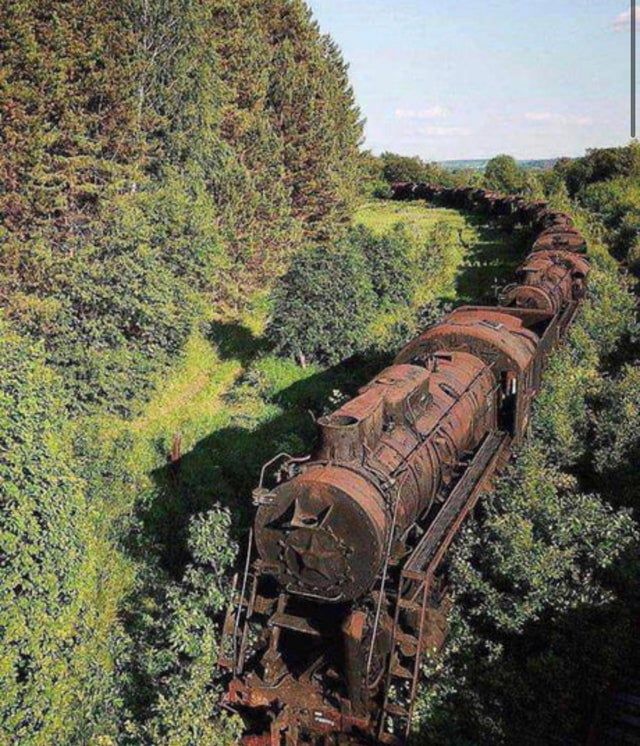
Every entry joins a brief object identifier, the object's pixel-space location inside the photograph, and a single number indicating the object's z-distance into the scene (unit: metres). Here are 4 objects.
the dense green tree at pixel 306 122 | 31.64
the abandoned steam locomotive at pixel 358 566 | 8.45
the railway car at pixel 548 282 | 17.84
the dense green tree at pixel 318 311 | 22.69
